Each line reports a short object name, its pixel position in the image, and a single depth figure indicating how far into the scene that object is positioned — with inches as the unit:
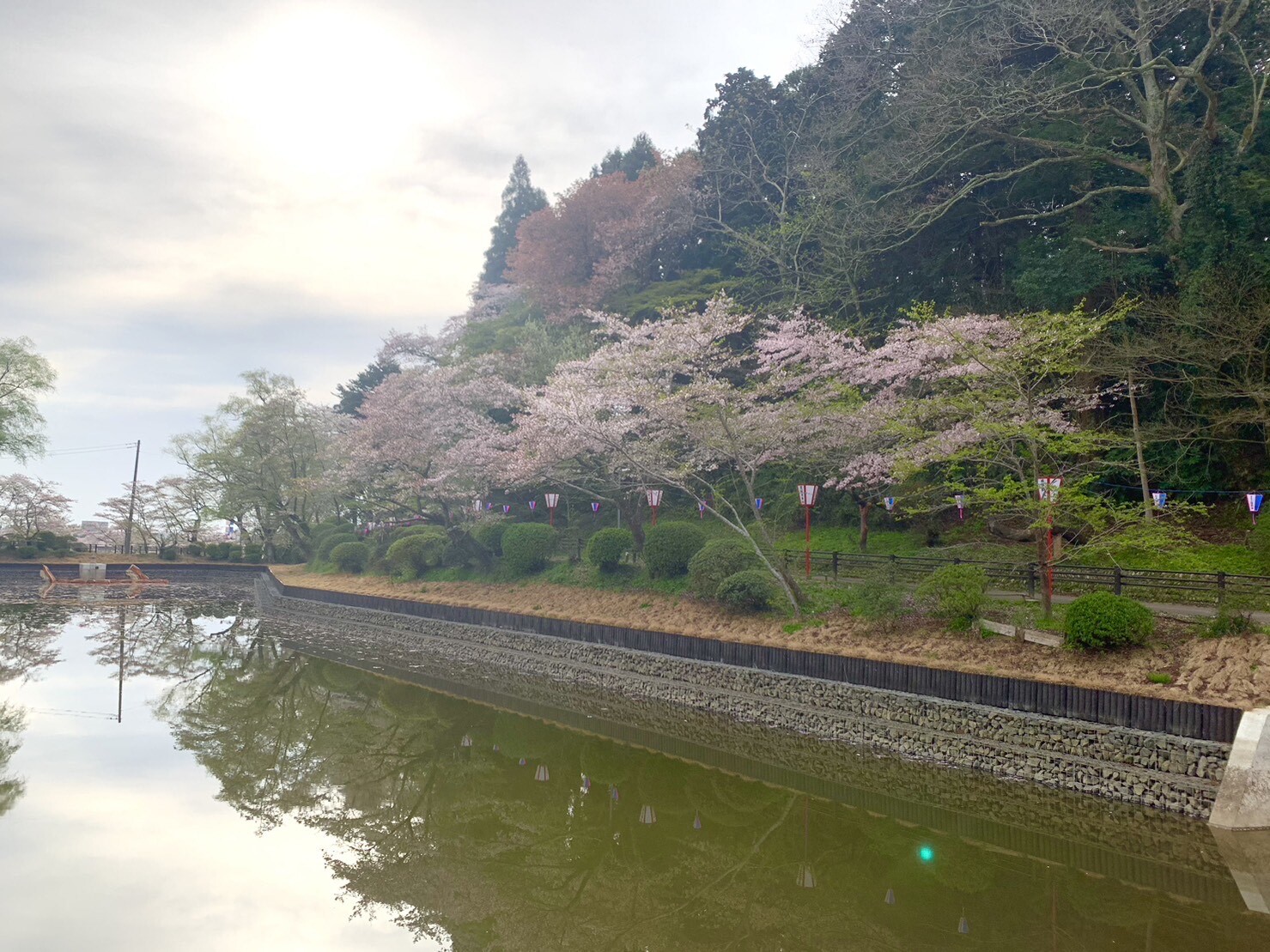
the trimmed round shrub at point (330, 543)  1369.3
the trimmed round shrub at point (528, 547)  892.0
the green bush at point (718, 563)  644.1
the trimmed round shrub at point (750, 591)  607.5
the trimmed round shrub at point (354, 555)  1240.2
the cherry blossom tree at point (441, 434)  995.3
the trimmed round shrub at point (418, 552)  1035.3
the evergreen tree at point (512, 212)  2255.2
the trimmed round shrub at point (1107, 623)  408.5
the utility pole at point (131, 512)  1717.5
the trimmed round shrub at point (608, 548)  791.1
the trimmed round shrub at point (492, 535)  953.5
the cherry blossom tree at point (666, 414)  631.8
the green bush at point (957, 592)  482.3
